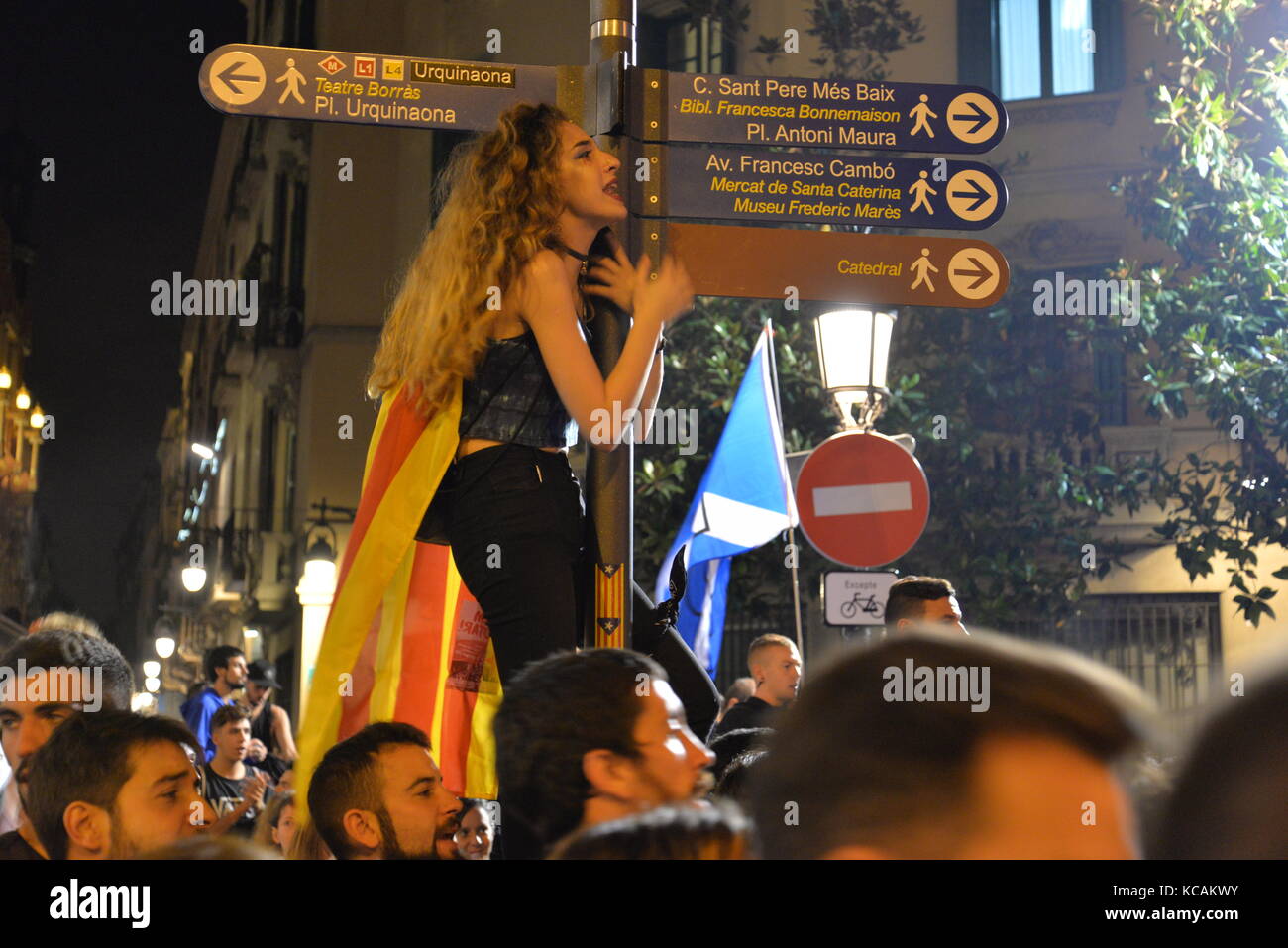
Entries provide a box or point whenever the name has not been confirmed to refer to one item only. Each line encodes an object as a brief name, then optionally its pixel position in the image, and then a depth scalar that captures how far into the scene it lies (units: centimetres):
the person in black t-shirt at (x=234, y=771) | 849
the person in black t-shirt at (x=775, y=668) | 805
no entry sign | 777
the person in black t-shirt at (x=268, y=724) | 1191
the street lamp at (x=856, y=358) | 935
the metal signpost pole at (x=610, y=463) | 363
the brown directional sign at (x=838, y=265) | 414
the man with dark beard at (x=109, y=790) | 304
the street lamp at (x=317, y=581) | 1914
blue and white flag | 863
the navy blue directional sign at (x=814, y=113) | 408
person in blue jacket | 1109
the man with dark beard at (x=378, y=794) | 356
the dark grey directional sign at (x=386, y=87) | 410
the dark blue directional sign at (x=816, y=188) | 410
